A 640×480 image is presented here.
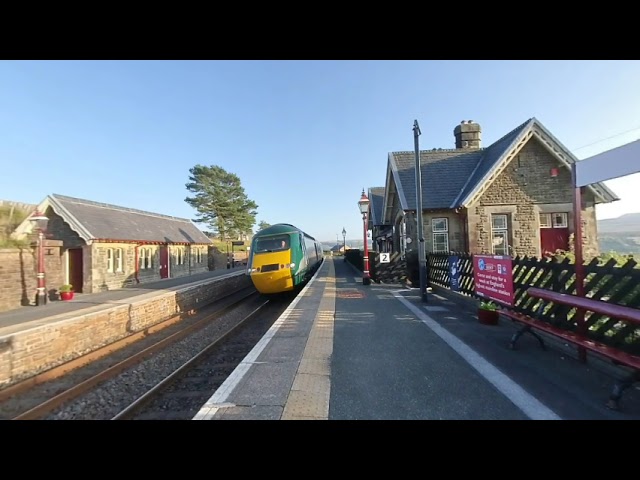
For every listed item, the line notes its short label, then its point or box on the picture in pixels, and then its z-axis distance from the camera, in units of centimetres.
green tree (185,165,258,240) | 4534
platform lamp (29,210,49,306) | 1210
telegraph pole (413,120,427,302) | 952
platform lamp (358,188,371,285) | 1401
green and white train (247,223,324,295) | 1240
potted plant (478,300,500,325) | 654
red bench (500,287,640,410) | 317
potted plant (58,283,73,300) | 1330
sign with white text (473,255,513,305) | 630
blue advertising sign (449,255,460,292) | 974
